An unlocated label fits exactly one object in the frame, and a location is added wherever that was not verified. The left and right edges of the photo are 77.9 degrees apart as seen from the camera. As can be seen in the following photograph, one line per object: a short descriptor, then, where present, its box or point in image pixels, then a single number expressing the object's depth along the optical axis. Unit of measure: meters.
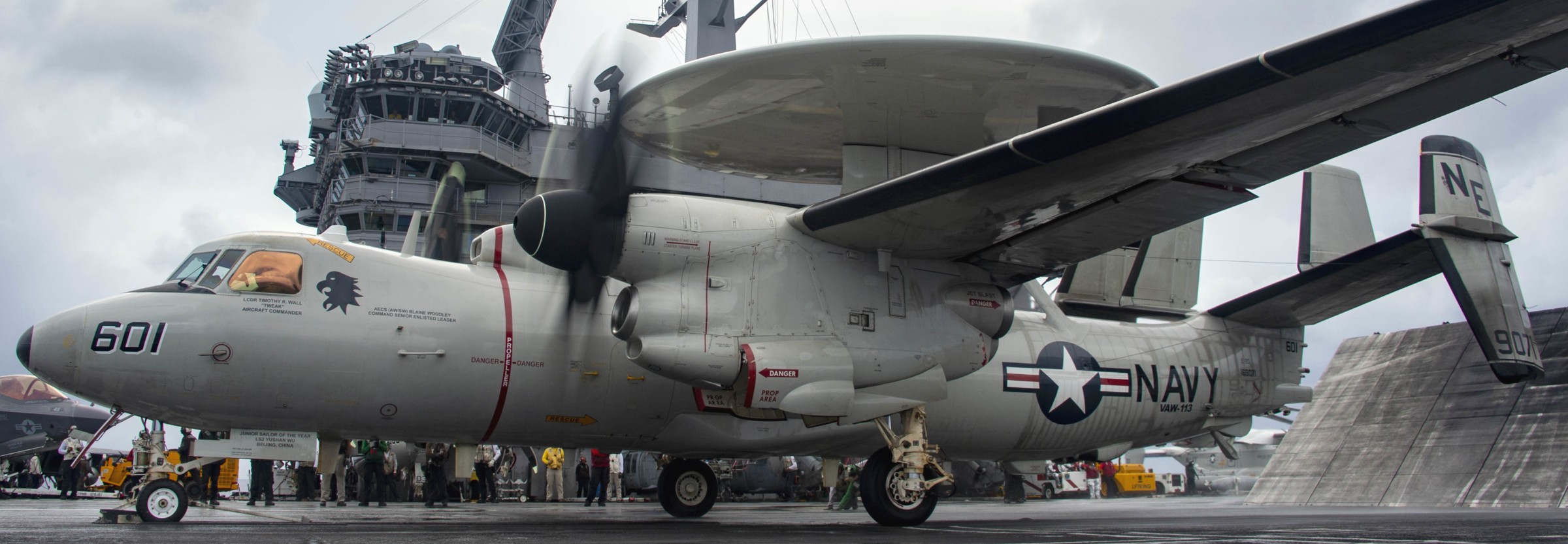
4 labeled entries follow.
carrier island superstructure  44.91
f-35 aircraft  22.48
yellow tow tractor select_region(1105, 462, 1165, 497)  36.62
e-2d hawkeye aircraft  8.59
